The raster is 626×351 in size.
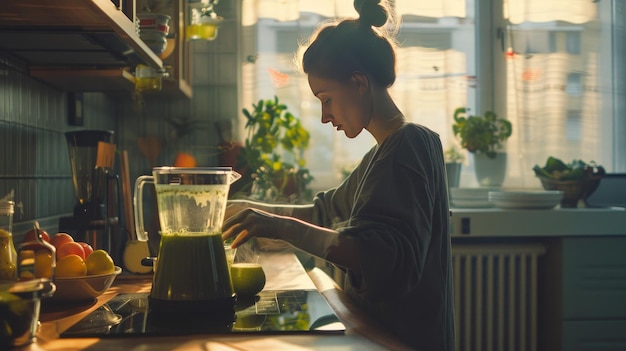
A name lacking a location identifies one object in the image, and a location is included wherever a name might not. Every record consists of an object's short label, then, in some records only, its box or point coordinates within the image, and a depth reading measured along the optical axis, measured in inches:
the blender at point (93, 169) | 66.4
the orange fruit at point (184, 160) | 107.3
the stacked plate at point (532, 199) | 102.5
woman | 47.9
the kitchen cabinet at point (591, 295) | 100.4
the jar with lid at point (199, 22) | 98.6
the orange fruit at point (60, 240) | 50.0
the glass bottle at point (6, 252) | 40.3
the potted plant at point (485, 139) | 109.3
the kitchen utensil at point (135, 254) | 62.7
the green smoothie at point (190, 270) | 43.1
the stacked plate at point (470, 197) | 109.0
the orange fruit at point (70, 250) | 48.7
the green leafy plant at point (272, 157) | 99.9
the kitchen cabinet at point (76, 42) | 44.7
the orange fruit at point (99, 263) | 47.3
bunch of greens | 107.0
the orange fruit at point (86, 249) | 51.4
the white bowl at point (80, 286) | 45.9
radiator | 104.7
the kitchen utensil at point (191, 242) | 43.1
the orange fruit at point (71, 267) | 46.0
